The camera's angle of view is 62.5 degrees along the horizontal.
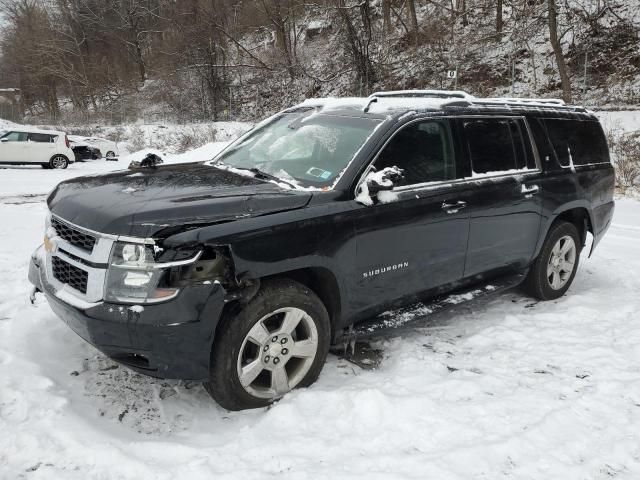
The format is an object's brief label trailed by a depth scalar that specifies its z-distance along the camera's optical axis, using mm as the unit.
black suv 2789
